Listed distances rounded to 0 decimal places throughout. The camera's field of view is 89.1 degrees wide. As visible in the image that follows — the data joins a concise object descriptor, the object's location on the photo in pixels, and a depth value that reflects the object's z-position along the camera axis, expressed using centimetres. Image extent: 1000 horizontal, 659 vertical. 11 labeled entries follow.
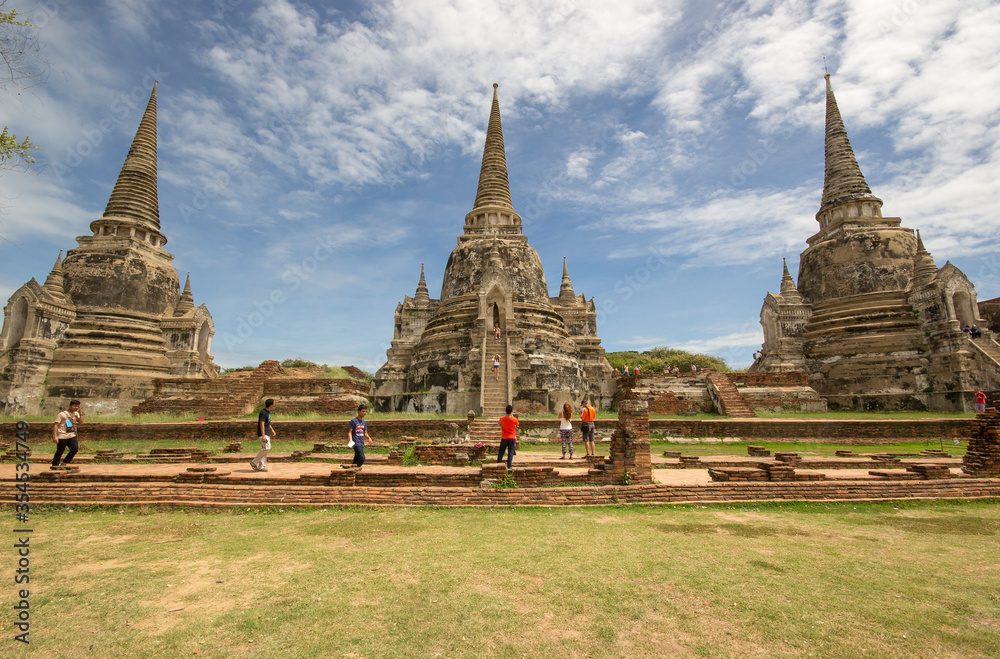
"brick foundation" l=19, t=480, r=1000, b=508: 777
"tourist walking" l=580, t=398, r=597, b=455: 1161
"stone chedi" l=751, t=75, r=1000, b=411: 2209
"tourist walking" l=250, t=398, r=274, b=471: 1006
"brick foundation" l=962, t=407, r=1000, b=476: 927
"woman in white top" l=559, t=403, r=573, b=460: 1258
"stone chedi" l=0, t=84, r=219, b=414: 2130
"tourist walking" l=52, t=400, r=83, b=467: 990
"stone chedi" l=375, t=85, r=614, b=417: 1984
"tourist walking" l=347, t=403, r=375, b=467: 982
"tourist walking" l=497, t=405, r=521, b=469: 925
